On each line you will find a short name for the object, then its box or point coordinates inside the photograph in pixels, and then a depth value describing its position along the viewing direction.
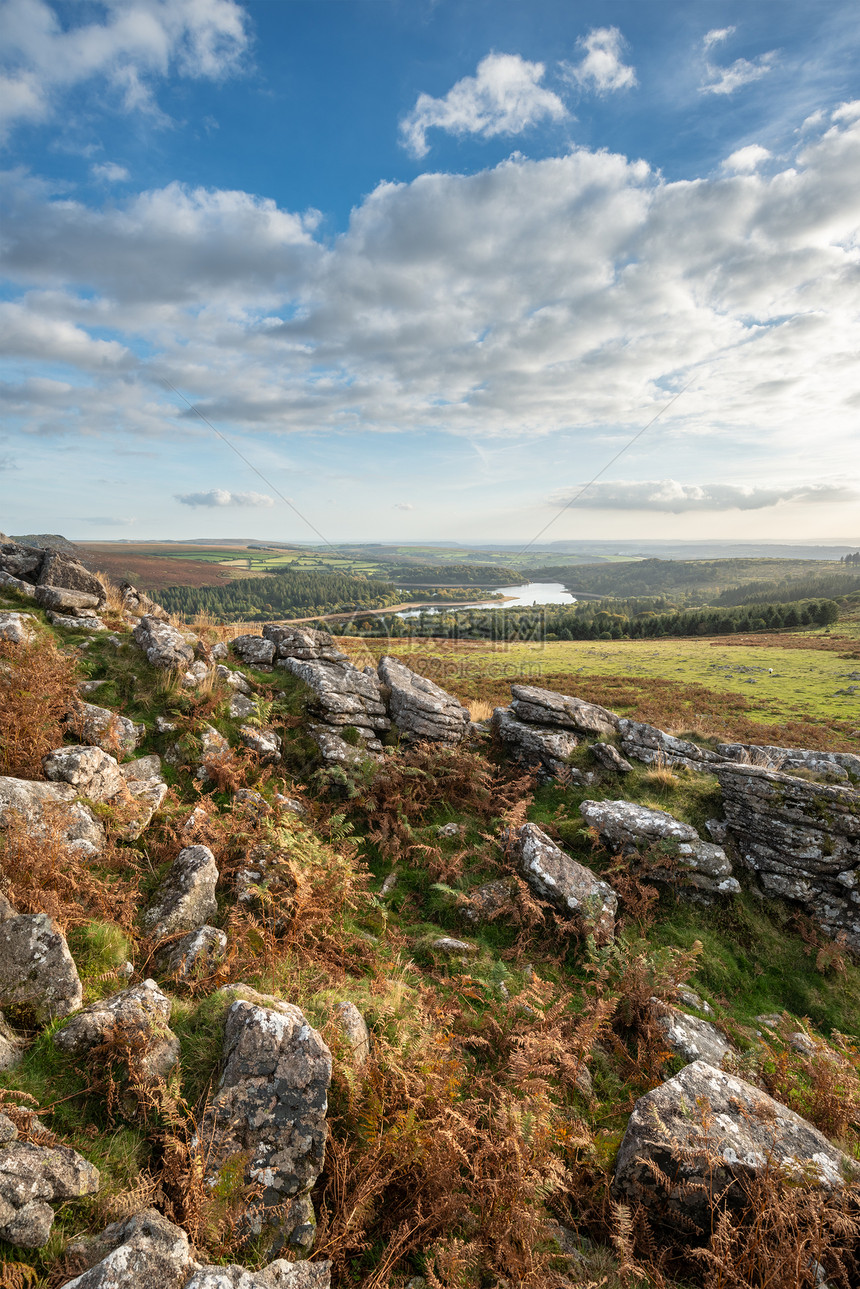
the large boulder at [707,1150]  4.73
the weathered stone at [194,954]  5.80
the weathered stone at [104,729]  9.02
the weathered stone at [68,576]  13.73
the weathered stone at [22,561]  13.98
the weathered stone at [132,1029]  4.41
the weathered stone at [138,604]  15.09
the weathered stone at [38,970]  4.60
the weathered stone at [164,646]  11.53
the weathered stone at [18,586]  12.77
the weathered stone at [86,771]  7.57
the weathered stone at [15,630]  10.12
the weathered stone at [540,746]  13.03
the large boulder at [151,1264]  2.98
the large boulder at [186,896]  6.38
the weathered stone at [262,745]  11.04
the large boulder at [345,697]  12.84
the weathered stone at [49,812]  6.26
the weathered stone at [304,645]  14.87
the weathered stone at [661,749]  13.12
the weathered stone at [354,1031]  5.00
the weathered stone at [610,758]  12.69
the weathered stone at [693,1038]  6.69
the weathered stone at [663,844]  9.91
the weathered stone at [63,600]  12.47
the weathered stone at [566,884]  8.52
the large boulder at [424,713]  13.45
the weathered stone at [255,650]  14.41
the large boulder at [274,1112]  3.99
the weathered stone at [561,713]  14.08
